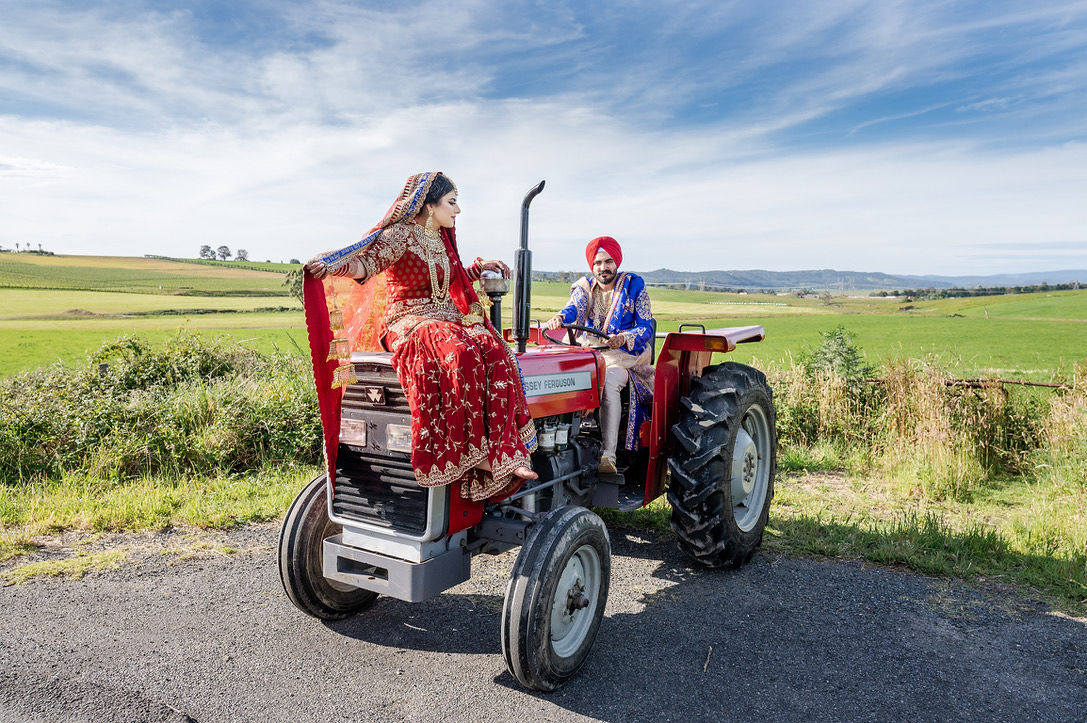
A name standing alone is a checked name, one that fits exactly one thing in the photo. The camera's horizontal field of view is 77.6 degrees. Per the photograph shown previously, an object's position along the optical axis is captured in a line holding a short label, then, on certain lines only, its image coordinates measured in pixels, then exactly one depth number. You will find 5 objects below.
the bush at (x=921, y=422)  6.32
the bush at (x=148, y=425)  6.02
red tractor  2.94
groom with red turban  4.25
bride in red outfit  2.86
